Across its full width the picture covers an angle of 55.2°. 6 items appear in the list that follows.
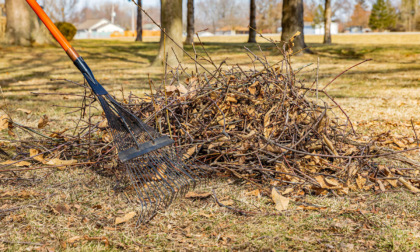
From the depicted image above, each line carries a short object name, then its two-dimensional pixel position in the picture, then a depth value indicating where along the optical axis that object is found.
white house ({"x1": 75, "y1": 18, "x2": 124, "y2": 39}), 105.12
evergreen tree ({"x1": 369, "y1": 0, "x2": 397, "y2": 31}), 58.31
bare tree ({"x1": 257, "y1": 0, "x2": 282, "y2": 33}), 62.35
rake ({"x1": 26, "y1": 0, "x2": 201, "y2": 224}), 2.61
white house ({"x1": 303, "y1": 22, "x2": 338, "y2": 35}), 73.34
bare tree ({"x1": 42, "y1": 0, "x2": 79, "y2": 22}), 47.60
